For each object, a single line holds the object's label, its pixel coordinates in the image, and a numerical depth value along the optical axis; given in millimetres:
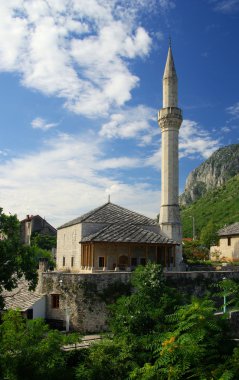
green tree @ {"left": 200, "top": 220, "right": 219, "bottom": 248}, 54531
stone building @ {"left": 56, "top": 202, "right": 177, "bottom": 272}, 30734
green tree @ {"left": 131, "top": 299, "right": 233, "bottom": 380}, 11930
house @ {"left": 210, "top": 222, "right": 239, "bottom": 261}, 43031
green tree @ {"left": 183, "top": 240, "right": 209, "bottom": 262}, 45272
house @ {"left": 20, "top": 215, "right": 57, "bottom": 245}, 61188
